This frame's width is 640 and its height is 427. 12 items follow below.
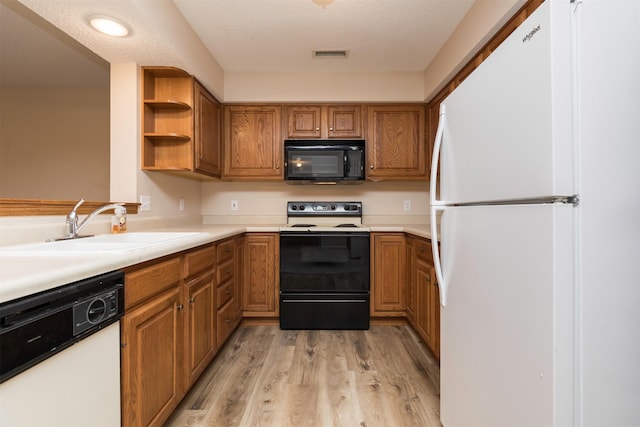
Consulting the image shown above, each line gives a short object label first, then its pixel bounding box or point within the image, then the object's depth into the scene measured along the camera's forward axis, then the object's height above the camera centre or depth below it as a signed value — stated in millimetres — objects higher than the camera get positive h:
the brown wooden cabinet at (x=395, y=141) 2861 +715
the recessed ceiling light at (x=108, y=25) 1526 +1015
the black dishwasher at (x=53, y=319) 636 -265
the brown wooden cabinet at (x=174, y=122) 2168 +707
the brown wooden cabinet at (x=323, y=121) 2861 +908
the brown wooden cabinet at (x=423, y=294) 1944 -580
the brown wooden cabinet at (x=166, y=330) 1066 -520
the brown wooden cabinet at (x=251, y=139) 2869 +736
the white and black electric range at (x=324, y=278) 2566 -548
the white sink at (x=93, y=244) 1071 -130
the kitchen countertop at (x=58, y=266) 661 -141
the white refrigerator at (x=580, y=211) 676 +11
